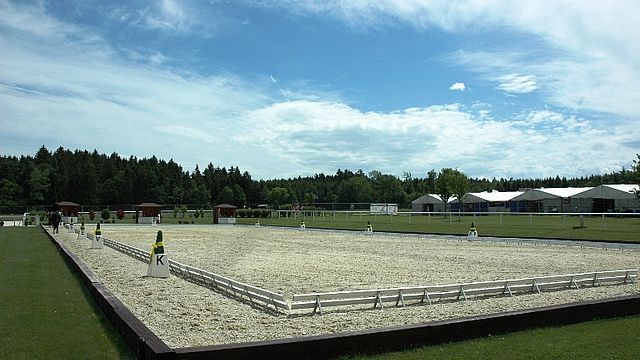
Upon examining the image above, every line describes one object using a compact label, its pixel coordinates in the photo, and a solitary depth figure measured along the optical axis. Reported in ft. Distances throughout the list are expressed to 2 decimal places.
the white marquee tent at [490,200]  299.99
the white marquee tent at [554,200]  261.65
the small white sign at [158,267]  52.60
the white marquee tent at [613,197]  239.09
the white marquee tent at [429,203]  325.62
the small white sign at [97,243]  86.79
